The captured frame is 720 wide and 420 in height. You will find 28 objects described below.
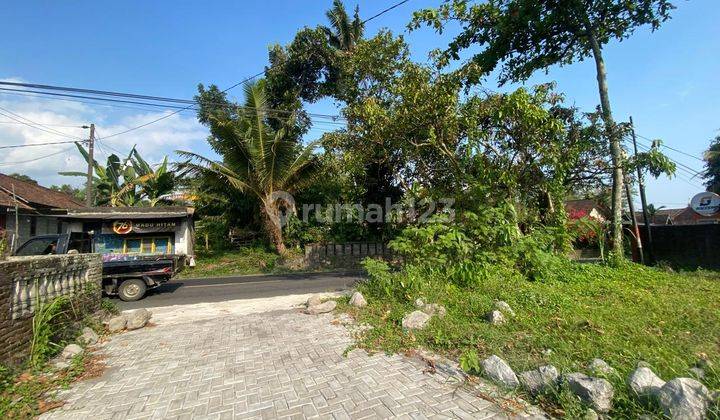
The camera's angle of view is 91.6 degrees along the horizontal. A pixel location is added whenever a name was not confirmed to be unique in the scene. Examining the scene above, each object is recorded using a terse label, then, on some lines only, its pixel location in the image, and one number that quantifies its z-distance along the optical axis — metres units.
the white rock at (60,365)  4.24
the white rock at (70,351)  4.57
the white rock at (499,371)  3.36
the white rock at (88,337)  5.14
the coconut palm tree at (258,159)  14.09
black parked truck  9.38
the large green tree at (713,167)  27.62
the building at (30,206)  15.86
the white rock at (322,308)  6.66
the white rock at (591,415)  2.75
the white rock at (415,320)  5.09
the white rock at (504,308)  5.12
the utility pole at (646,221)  11.60
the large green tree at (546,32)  9.33
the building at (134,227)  14.27
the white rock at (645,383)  2.72
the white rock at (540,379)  3.13
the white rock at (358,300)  6.55
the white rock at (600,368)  3.08
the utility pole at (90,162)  18.50
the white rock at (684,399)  2.44
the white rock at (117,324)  5.88
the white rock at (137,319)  6.14
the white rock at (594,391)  2.79
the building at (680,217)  35.28
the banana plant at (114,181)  18.69
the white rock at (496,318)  4.86
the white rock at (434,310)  5.44
